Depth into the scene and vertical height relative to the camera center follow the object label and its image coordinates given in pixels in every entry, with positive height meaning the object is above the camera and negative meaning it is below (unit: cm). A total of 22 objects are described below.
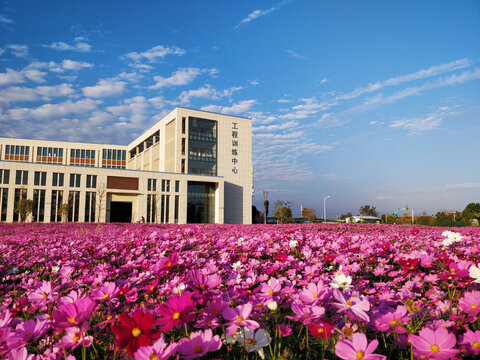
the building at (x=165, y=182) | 3934 +393
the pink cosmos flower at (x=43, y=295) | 161 -41
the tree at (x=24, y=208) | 3381 +37
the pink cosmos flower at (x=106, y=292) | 139 -34
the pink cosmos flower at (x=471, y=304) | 126 -35
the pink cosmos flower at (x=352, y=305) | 111 -32
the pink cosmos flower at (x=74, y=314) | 92 -28
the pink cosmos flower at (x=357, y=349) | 88 -36
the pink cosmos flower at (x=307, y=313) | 107 -33
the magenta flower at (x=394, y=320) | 117 -38
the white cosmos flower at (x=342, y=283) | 148 -32
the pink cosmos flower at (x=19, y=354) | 101 -43
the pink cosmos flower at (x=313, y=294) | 121 -30
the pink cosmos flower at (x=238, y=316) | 102 -32
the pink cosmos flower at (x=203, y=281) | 125 -26
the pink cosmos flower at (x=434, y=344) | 90 -36
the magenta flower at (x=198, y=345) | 93 -38
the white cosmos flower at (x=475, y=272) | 137 -25
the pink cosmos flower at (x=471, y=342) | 100 -39
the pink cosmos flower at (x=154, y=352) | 86 -36
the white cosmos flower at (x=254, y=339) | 106 -41
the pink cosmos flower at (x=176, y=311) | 94 -28
